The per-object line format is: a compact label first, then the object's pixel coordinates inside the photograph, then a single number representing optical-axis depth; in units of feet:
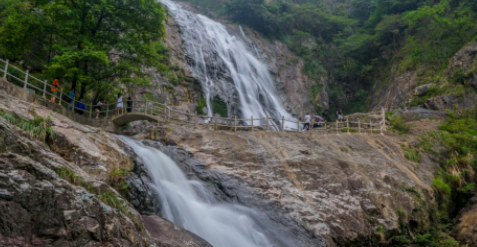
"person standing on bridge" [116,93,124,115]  61.43
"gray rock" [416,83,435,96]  93.86
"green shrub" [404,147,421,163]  66.33
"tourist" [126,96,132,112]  63.16
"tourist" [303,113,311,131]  73.70
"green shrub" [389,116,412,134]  76.48
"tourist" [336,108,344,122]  80.50
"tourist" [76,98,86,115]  55.35
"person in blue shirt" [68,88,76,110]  53.35
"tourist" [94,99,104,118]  60.09
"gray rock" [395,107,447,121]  83.25
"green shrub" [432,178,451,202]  58.59
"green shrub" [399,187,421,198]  55.16
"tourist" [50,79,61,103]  49.57
